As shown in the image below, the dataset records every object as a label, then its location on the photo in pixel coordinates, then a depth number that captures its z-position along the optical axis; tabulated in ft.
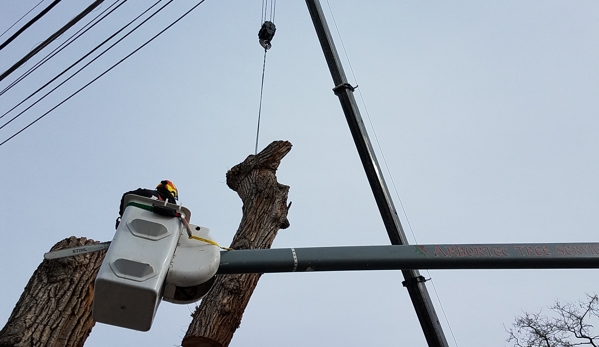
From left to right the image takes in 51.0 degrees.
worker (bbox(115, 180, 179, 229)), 13.25
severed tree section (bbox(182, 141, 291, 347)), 14.67
